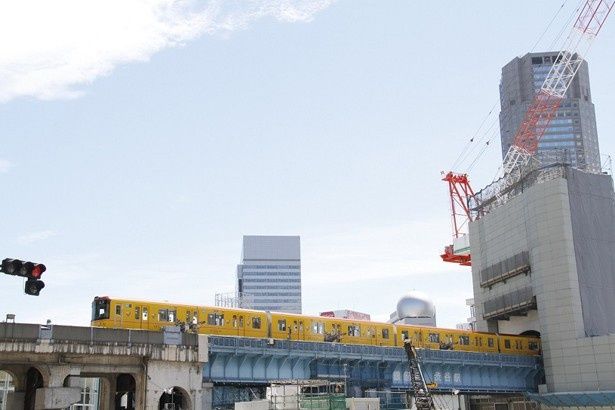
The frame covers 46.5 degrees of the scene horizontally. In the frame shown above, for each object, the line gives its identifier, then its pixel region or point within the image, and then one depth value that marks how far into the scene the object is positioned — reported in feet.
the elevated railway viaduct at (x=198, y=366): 168.04
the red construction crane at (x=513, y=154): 422.04
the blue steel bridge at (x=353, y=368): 213.25
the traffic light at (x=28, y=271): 76.43
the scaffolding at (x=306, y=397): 190.60
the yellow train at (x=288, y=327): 199.31
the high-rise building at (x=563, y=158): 295.19
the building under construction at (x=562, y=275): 265.34
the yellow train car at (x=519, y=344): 290.56
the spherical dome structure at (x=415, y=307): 438.81
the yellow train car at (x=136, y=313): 195.62
